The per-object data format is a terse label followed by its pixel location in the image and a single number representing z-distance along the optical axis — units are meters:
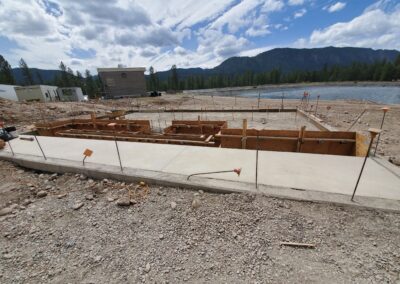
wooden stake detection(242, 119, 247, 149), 6.76
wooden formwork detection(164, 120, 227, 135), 10.21
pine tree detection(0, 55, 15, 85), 53.54
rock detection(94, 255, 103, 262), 2.58
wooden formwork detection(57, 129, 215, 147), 7.02
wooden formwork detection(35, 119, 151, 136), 10.82
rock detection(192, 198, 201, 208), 3.33
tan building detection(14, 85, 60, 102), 35.91
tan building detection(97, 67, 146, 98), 47.06
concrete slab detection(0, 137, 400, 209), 3.43
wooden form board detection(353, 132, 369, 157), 5.05
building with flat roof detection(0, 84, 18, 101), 33.07
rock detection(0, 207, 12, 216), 3.74
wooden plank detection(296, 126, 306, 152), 6.19
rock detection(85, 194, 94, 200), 3.93
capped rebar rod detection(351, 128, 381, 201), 2.56
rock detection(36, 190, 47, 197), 4.26
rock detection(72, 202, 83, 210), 3.71
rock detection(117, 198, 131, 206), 3.60
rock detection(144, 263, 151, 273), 2.37
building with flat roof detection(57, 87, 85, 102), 41.50
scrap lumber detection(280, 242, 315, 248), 2.44
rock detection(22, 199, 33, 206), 4.02
